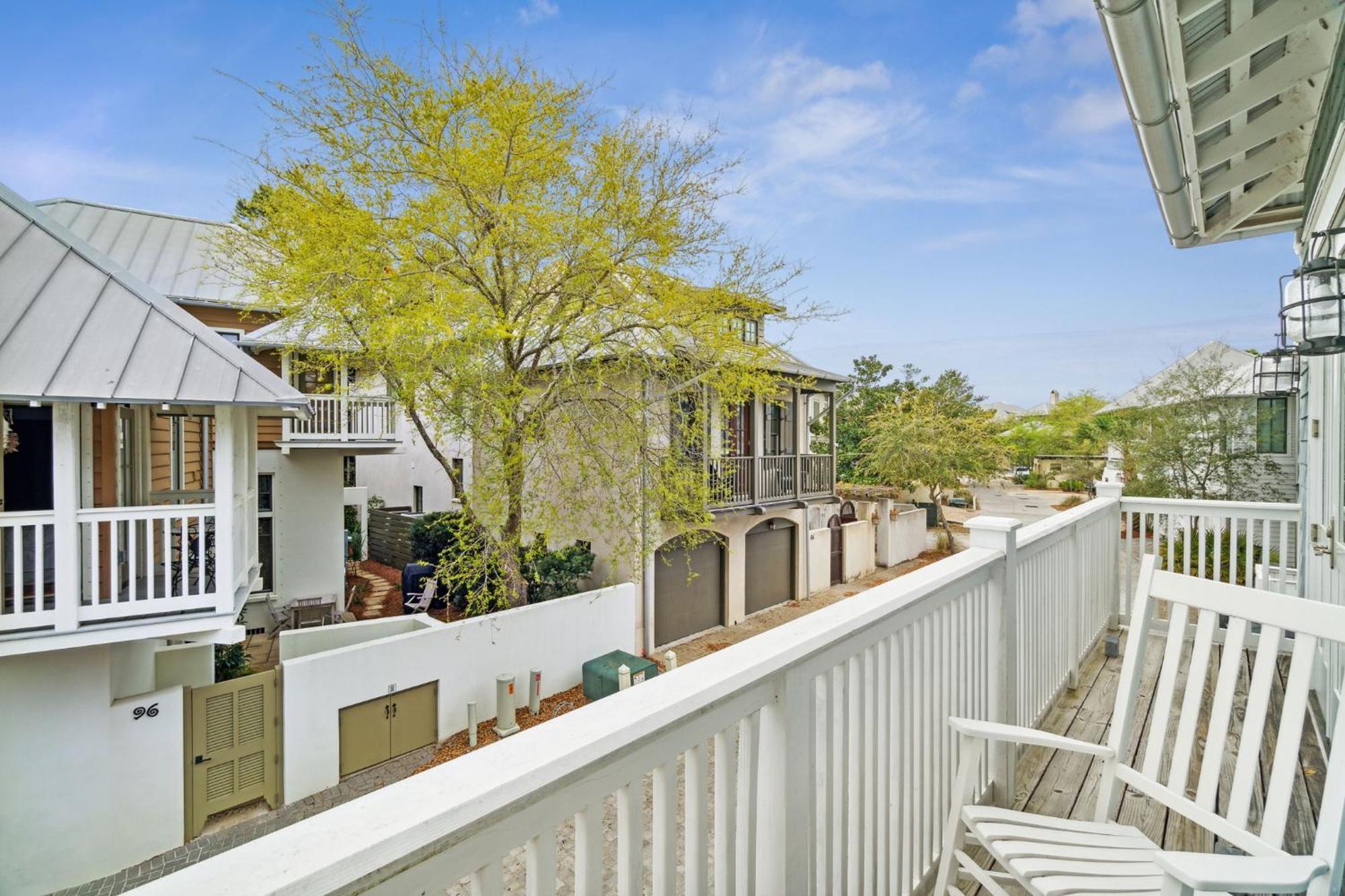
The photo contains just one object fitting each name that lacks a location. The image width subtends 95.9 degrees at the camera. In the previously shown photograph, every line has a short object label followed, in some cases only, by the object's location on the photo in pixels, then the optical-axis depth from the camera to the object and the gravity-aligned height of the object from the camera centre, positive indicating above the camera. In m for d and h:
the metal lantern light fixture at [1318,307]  1.95 +0.45
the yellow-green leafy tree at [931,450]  15.70 -0.17
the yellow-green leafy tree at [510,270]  7.17 +2.30
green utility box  8.02 -3.02
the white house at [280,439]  10.25 +0.14
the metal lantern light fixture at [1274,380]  3.96 +0.44
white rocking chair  1.18 -0.82
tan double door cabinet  6.51 -3.13
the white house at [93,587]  4.82 -1.25
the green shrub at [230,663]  7.42 -2.70
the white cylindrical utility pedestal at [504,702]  7.41 -3.15
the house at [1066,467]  22.64 -1.02
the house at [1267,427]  13.47 +0.33
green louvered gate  5.82 -2.92
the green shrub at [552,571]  9.12 -1.93
